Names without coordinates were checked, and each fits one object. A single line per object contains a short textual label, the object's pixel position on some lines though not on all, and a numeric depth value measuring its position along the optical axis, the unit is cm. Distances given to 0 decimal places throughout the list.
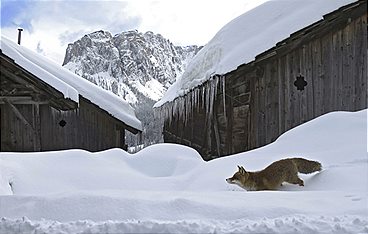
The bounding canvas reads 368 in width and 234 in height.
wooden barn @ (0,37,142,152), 1089
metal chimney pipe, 2322
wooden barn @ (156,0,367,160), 786
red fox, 400
